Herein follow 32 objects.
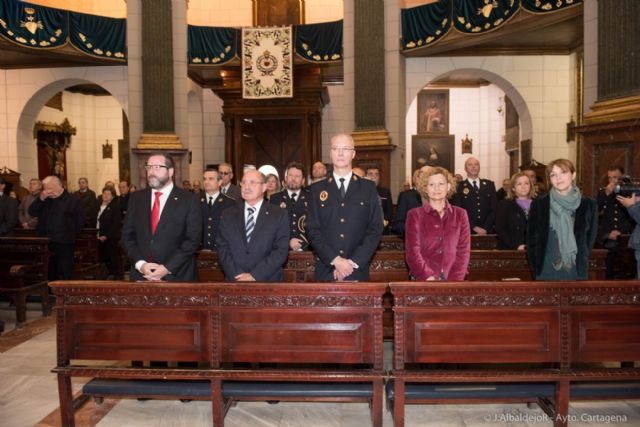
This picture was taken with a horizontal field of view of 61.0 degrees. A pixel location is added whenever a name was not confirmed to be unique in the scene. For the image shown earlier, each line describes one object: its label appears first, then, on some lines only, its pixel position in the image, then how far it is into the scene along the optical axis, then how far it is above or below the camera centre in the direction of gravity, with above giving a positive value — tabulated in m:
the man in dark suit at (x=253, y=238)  3.65 -0.35
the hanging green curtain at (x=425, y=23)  10.28 +3.12
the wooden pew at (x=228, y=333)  3.07 -0.84
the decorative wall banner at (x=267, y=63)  11.09 +2.55
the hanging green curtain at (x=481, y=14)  9.41 +3.06
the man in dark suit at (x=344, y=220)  3.67 -0.23
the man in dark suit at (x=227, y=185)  5.97 +0.03
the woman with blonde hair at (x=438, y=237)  3.56 -0.34
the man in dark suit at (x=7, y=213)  6.76 -0.30
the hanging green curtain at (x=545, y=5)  8.52 +2.91
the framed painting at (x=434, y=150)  15.87 +1.05
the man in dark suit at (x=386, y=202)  6.65 -0.20
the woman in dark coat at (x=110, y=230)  8.08 -0.63
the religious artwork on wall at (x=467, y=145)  15.76 +1.18
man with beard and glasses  3.71 -0.26
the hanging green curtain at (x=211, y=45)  11.47 +3.03
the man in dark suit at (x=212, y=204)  5.29 -0.16
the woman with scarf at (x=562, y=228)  3.59 -0.29
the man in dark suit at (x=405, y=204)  5.95 -0.20
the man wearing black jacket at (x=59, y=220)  6.54 -0.38
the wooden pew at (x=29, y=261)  6.11 -0.84
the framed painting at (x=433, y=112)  15.95 +2.17
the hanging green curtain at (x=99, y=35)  11.03 +3.14
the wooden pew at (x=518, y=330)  3.03 -0.81
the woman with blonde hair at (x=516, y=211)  5.06 -0.24
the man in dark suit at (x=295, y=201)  5.35 -0.14
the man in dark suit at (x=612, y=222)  6.03 -0.42
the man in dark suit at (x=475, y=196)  6.23 -0.13
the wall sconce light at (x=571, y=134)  11.30 +1.08
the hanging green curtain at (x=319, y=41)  11.17 +3.01
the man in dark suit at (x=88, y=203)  9.45 -0.26
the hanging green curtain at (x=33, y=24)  10.25 +3.20
